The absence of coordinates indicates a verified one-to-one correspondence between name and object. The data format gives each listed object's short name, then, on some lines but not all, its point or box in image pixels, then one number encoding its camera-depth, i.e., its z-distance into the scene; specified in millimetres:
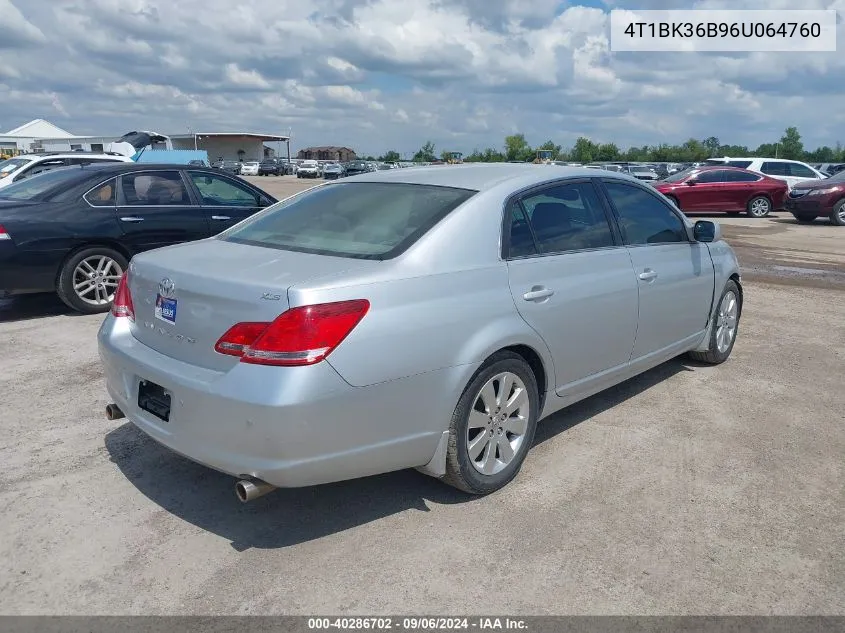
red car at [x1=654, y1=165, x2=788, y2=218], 19188
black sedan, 6949
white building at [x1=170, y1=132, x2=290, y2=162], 88562
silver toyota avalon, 2898
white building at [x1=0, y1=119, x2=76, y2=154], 68050
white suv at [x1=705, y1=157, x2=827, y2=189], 22484
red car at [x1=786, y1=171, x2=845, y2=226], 18344
